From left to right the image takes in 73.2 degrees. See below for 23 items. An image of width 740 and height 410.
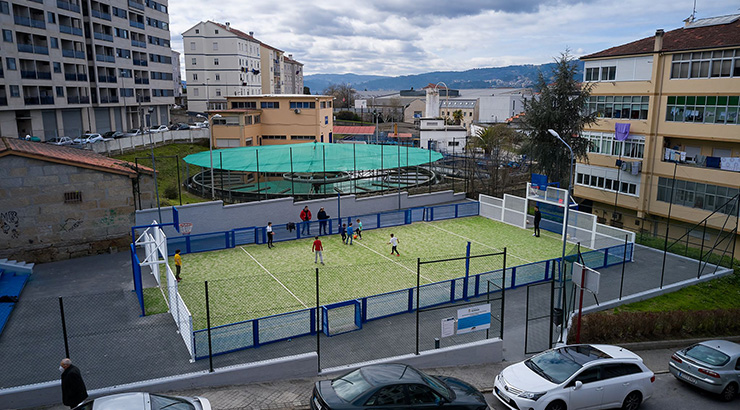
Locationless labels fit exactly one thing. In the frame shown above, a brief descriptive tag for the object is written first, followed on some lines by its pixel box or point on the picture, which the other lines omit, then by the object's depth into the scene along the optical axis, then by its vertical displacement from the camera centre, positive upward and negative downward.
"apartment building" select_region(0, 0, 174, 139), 45.78 +4.92
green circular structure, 35.41 -3.77
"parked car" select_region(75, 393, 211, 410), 8.12 -4.78
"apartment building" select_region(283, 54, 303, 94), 129.88 +9.32
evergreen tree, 36.75 -0.84
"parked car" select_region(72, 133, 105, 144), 42.60 -2.46
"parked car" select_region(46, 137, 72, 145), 41.47 -2.44
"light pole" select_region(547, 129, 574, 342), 15.49 -5.62
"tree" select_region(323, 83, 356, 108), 154.75 +4.34
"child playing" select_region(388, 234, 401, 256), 24.12 -6.49
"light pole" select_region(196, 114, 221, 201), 30.48 -1.19
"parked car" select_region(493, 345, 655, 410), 10.98 -6.13
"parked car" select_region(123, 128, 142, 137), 56.38 -2.32
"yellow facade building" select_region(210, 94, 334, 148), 56.19 -0.74
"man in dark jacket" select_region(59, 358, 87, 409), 9.44 -5.13
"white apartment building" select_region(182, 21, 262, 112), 81.06 +7.64
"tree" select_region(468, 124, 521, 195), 39.34 -4.50
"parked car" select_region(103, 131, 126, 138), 49.88 -2.41
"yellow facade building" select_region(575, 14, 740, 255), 30.73 -1.25
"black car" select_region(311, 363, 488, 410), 9.14 -5.22
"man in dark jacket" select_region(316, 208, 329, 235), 27.61 -6.01
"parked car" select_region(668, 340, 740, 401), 12.70 -6.69
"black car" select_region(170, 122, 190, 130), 59.87 -1.97
